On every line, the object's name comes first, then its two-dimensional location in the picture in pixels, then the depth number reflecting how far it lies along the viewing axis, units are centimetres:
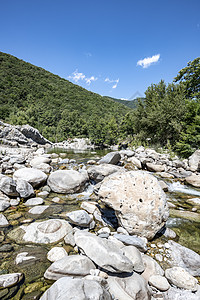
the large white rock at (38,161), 784
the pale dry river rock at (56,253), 212
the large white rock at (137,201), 267
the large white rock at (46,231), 254
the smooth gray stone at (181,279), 175
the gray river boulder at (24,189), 399
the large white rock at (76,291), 128
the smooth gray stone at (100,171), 529
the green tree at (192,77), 1859
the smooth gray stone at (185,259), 211
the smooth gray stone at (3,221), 289
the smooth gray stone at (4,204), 343
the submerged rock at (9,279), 166
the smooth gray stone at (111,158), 768
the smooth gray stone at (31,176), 476
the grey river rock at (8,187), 383
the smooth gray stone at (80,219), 286
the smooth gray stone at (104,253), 172
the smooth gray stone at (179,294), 162
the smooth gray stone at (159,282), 174
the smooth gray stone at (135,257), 192
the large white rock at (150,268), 194
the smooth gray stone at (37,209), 347
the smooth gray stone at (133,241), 232
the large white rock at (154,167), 802
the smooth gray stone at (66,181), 477
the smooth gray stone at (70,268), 171
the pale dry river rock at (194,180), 612
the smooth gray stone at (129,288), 157
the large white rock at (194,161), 791
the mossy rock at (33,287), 165
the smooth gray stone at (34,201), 387
